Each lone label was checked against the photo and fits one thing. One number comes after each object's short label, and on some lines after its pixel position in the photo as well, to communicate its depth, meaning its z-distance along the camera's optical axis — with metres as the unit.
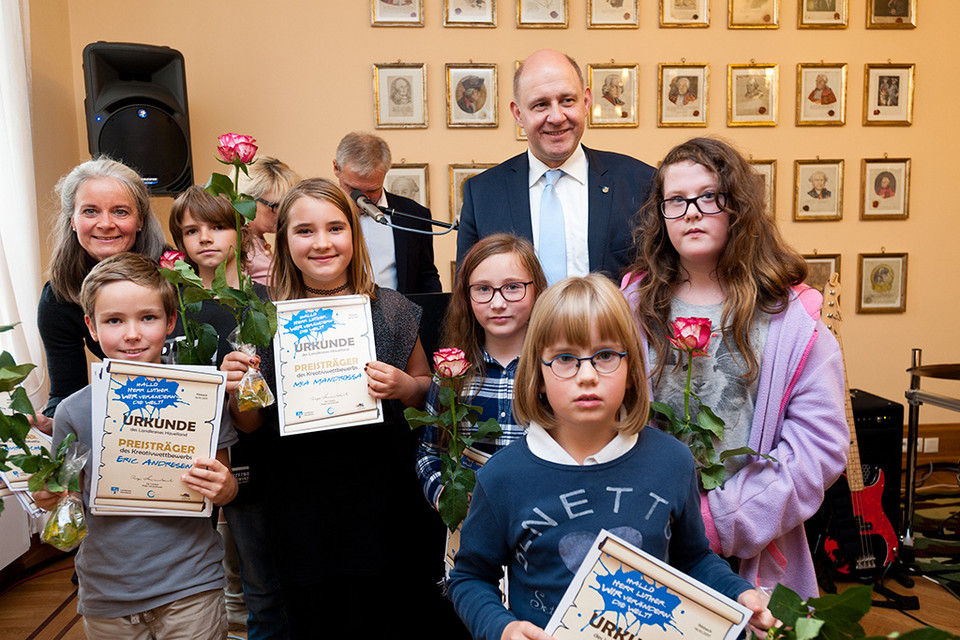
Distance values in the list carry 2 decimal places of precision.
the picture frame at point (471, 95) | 4.39
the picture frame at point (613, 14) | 4.41
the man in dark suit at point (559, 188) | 2.14
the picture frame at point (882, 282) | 4.72
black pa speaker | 3.50
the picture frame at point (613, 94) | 4.46
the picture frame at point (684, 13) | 4.44
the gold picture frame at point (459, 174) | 4.45
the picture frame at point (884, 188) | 4.65
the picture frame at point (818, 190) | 4.63
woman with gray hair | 2.01
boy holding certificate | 1.57
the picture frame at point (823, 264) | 4.70
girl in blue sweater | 1.19
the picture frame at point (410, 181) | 4.43
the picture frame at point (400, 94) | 4.36
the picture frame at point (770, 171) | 4.59
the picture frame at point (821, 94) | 4.55
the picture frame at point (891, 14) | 4.53
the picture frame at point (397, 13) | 4.31
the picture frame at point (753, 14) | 4.47
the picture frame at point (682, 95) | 4.48
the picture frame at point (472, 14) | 4.34
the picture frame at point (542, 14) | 4.38
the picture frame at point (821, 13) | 4.51
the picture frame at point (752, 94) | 4.52
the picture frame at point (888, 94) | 4.58
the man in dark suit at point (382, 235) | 3.38
